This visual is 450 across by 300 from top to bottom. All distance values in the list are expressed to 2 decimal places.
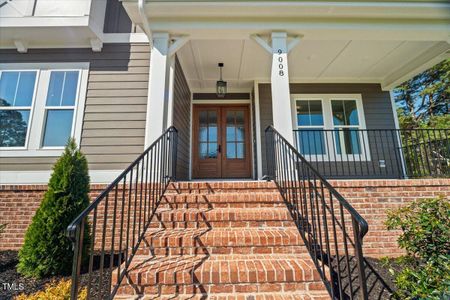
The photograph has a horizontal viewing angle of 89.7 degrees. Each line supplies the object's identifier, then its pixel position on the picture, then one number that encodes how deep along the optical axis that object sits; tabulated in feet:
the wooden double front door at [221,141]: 19.19
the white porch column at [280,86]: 11.60
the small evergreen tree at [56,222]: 8.44
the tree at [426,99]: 36.22
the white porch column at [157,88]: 11.45
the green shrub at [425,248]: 5.66
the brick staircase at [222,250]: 6.15
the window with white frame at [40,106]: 13.25
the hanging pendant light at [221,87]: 16.71
